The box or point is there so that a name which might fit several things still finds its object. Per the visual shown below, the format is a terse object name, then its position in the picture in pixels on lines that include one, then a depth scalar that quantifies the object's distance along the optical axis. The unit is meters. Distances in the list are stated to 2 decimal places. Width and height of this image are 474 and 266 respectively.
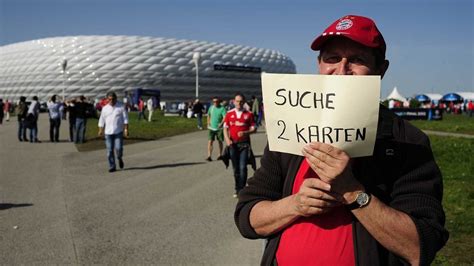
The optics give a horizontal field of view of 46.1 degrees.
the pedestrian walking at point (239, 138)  9.33
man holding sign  1.83
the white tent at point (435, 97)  78.78
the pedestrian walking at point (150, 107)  37.28
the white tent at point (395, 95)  75.83
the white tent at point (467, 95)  76.44
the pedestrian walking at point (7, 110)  39.51
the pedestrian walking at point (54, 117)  20.94
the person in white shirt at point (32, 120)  20.45
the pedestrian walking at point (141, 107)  39.87
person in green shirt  14.00
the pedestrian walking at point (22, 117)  20.77
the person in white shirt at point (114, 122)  12.49
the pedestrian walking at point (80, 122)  19.77
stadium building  90.69
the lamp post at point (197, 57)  38.16
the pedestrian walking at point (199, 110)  29.98
